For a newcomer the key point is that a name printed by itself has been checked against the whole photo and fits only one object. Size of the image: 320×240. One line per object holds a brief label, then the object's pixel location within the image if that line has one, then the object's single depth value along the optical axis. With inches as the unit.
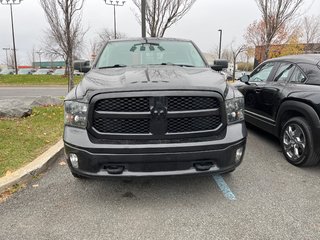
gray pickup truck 110.0
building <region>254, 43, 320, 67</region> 1035.9
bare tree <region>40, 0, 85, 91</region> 363.2
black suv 155.6
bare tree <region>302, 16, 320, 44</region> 1234.6
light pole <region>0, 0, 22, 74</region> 1109.9
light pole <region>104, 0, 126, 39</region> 1112.2
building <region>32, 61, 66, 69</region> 3472.4
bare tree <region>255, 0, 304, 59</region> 482.4
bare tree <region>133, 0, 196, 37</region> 451.2
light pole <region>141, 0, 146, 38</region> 393.1
